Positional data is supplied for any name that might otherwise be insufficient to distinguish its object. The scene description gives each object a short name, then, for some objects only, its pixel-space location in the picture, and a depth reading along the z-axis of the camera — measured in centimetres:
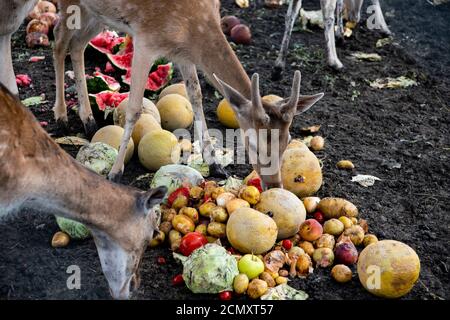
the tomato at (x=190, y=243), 532
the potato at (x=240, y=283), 497
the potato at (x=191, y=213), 564
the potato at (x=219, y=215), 551
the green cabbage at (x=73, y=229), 553
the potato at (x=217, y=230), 549
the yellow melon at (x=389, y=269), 493
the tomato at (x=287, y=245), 547
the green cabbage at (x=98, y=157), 640
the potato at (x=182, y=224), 552
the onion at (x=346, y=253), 539
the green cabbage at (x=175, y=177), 604
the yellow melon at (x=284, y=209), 544
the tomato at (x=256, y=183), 607
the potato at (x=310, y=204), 595
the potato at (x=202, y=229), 557
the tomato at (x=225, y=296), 496
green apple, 509
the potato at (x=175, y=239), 545
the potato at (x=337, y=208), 588
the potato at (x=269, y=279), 507
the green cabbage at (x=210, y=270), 489
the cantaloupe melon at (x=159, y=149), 656
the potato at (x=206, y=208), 564
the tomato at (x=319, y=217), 589
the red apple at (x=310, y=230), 553
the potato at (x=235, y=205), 548
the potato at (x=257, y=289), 495
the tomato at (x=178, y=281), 519
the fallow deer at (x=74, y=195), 441
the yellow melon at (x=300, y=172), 611
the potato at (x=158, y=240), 555
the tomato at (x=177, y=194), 589
